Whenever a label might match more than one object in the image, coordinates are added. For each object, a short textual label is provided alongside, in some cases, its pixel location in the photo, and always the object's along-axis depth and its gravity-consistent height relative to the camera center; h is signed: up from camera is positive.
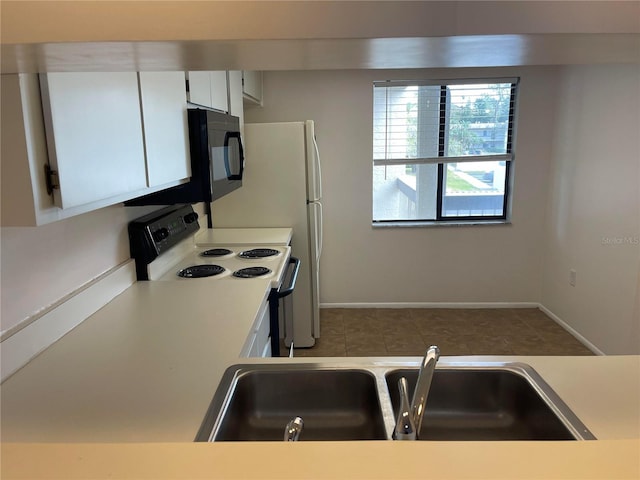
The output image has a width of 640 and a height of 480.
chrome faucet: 0.92 -0.51
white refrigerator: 3.40 -0.37
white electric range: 2.11 -0.60
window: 4.01 -0.02
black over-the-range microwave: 1.94 -0.07
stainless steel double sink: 1.19 -0.65
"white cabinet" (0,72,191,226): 0.92 +0.02
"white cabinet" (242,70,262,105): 3.24 +0.46
